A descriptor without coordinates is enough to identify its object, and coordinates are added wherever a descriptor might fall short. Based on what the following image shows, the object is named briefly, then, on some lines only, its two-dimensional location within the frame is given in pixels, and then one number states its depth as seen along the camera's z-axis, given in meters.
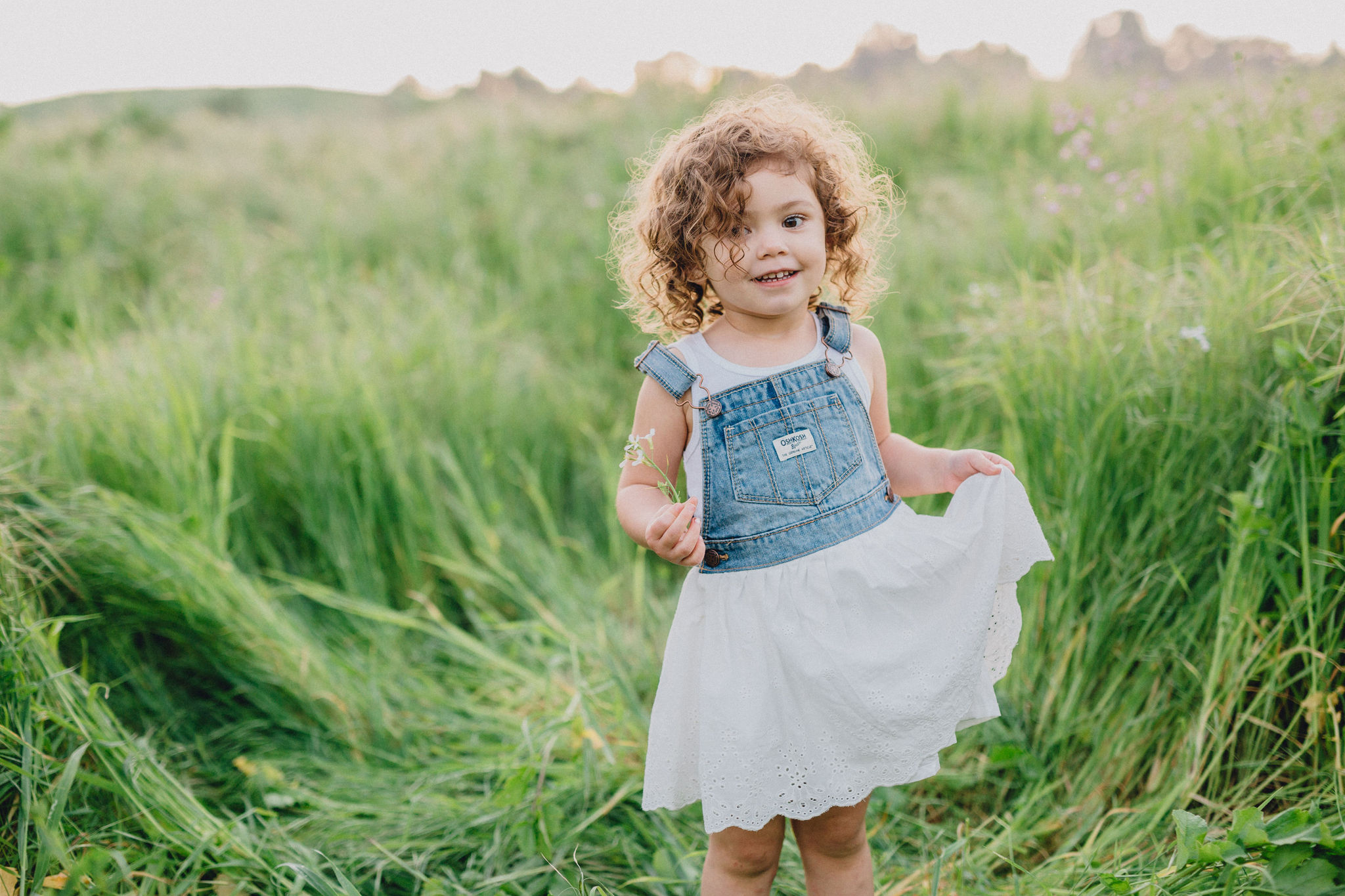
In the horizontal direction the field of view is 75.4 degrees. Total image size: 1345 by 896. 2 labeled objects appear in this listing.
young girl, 1.46
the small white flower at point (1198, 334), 2.02
